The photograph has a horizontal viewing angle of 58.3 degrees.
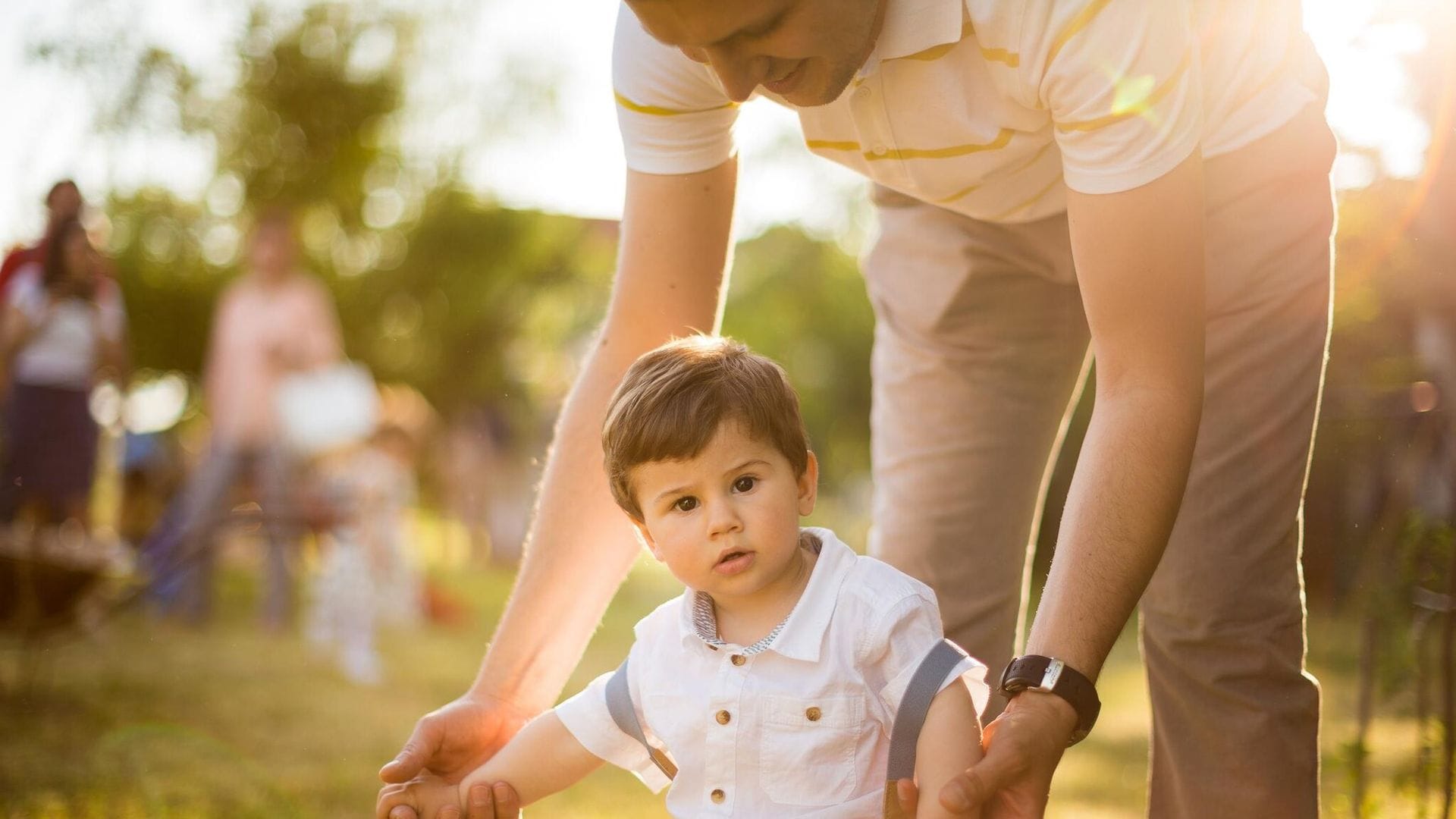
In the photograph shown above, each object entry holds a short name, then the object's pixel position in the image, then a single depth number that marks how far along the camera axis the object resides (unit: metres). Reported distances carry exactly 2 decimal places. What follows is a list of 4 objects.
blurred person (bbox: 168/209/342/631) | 7.12
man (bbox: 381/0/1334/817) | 1.37
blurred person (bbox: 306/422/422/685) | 6.48
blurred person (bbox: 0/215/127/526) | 5.48
